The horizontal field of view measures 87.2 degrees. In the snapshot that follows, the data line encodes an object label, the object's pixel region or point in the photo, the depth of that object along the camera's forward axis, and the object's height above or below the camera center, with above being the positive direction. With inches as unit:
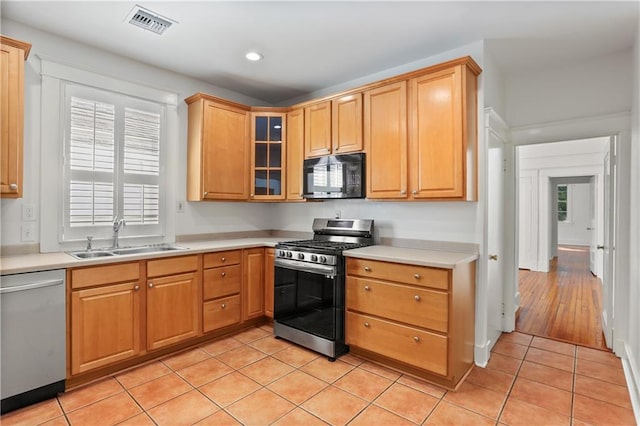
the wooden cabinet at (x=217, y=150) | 140.0 +26.7
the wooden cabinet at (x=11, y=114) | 91.0 +26.3
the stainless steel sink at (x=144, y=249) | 117.6 -14.4
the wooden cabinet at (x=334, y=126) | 130.8 +35.4
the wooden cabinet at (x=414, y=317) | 95.3 -31.9
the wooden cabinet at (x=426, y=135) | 105.7 +26.5
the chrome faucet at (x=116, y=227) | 122.0 -6.3
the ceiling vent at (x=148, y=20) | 97.0 +57.3
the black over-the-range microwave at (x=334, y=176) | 129.7 +14.6
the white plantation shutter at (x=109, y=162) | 115.3 +17.9
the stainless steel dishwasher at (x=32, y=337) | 82.2 -32.7
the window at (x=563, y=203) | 469.4 +15.8
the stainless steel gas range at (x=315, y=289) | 116.3 -28.3
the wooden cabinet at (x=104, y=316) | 94.2 -31.3
